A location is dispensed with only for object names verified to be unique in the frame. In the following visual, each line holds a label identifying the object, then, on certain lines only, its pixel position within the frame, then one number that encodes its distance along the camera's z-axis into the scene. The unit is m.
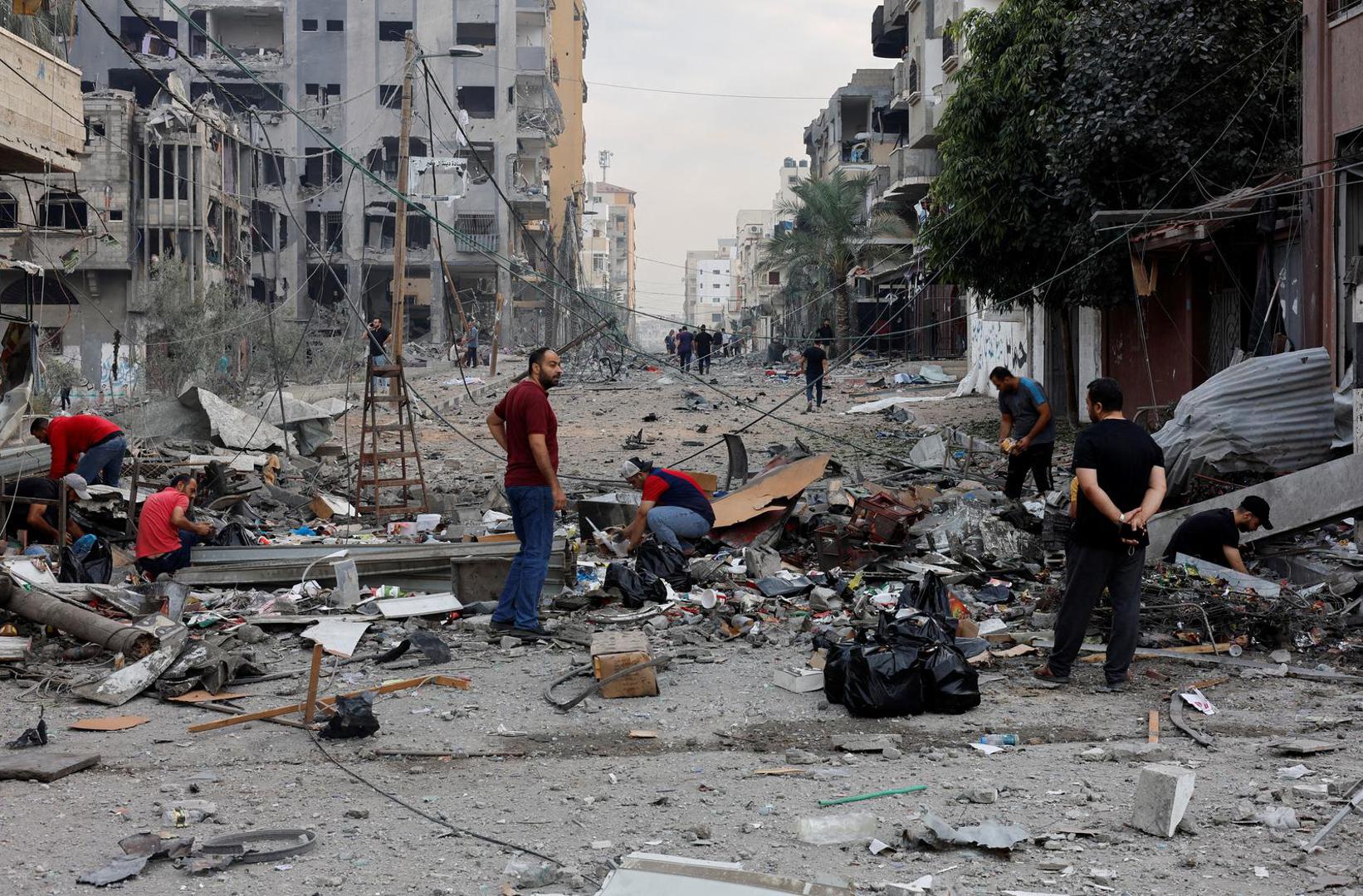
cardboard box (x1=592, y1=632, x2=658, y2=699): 6.46
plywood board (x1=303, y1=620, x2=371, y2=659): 7.43
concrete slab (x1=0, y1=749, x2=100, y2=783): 5.09
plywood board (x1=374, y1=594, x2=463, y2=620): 8.28
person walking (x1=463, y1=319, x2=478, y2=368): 38.22
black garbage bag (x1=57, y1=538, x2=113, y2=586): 9.35
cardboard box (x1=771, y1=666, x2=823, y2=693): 6.55
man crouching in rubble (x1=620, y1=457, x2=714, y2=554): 9.48
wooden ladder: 12.65
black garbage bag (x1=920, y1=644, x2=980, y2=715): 5.99
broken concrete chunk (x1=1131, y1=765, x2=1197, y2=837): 4.31
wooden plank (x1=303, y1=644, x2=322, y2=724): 5.79
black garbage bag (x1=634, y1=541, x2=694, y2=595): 9.09
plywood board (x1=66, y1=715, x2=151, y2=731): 5.98
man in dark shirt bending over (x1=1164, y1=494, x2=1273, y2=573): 8.48
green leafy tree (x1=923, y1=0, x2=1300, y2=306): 16.31
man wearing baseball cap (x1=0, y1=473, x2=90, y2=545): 10.45
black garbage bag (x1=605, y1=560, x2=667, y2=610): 8.65
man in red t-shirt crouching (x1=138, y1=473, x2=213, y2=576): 9.24
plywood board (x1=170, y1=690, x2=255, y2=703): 6.48
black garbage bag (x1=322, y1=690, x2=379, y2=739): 5.64
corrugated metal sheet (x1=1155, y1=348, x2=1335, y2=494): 10.84
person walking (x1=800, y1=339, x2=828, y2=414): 25.64
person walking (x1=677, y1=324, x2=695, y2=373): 39.09
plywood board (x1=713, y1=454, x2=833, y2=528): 10.52
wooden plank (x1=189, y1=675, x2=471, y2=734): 5.88
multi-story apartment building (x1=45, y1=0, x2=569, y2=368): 58.22
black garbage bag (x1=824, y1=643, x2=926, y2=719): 5.96
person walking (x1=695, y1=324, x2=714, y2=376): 39.51
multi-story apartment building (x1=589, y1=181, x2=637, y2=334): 162.75
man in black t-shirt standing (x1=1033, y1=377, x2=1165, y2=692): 6.19
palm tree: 46.88
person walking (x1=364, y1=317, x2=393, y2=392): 24.74
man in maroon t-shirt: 7.49
